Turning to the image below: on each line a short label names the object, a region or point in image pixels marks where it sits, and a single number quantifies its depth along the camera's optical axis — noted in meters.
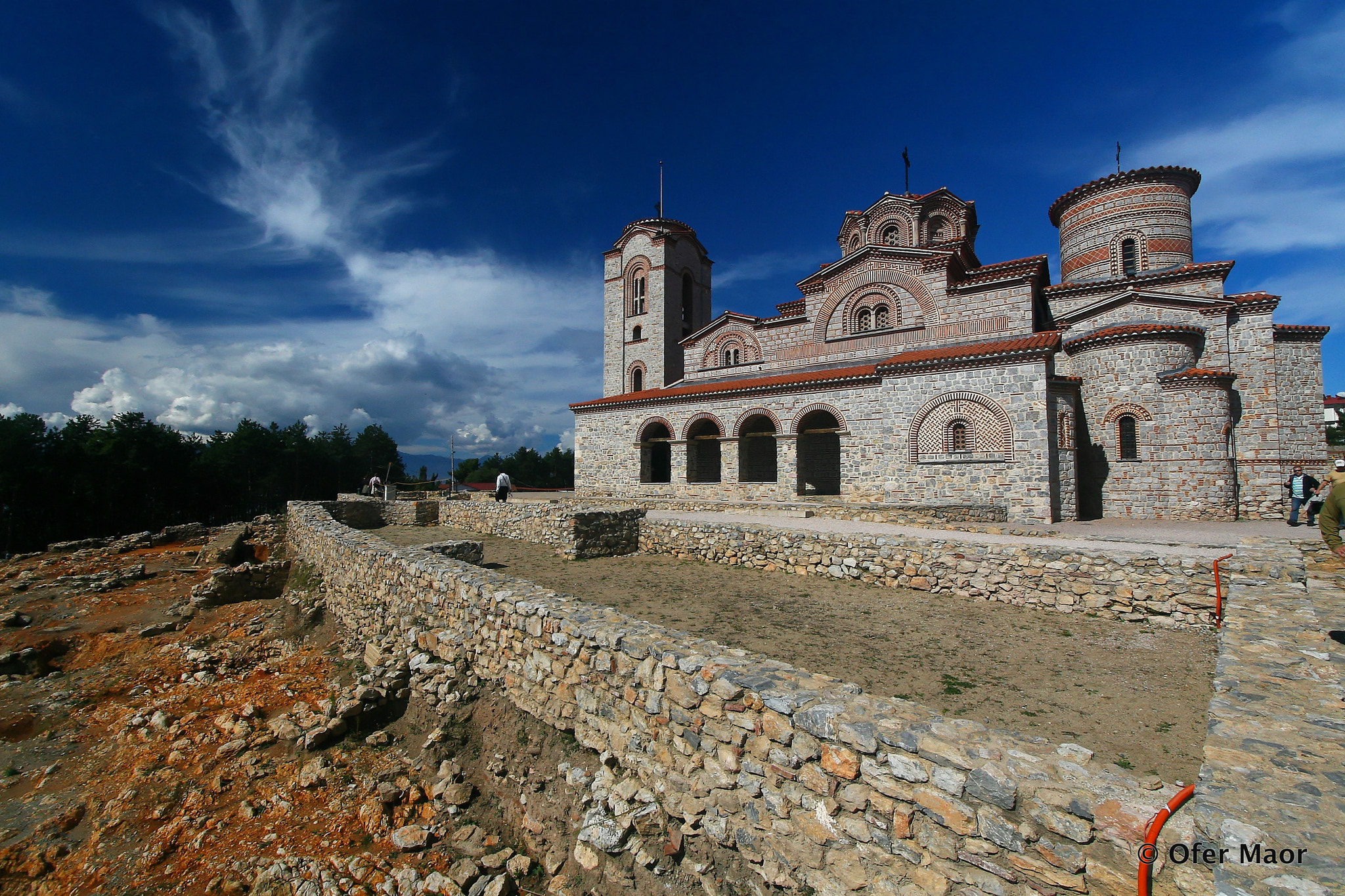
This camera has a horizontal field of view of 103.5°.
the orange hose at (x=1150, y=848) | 1.92
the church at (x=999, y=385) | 14.52
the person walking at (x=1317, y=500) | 12.58
